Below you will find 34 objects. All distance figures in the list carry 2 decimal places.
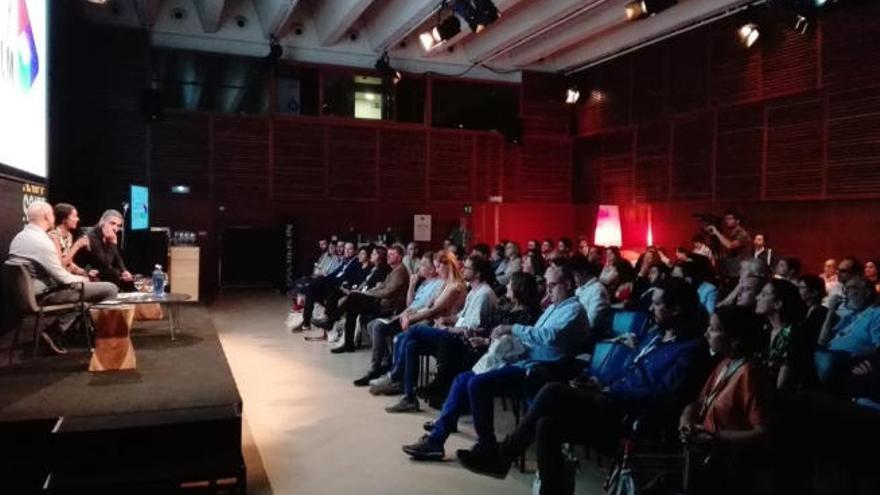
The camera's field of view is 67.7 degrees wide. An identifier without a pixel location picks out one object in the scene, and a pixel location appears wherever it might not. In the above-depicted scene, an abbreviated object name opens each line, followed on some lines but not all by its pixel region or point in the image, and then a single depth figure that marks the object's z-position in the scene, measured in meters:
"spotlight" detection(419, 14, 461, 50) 9.36
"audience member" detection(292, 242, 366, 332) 8.12
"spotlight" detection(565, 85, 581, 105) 13.30
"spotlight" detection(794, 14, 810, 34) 8.51
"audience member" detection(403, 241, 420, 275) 8.18
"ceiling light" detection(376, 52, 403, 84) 12.20
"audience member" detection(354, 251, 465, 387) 5.49
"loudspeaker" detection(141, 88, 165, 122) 11.04
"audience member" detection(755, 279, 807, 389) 3.31
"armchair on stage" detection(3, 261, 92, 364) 4.35
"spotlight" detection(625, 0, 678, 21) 8.00
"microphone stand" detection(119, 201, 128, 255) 8.96
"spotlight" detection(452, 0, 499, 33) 8.25
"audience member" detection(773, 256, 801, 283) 6.13
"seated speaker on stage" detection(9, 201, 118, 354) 4.64
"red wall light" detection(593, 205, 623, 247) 11.62
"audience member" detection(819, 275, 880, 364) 4.22
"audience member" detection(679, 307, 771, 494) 2.54
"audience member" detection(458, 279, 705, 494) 3.10
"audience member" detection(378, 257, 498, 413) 4.86
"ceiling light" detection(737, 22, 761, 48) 9.03
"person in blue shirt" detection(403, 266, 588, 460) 3.83
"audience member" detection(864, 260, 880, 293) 6.60
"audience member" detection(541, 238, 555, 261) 9.60
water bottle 5.61
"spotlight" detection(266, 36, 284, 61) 11.50
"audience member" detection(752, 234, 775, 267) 8.49
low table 5.05
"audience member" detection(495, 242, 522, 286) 7.67
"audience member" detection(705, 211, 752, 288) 8.43
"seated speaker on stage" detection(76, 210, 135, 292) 6.22
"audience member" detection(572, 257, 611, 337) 4.61
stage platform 3.14
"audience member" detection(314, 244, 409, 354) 6.73
